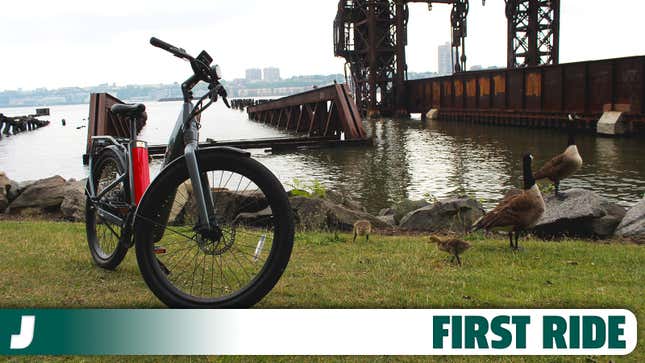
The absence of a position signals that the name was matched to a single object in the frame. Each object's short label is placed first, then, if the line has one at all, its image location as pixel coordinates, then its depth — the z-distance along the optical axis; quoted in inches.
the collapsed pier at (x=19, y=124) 2034.3
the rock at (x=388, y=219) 403.0
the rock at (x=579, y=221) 348.5
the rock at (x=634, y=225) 336.8
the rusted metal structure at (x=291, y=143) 956.6
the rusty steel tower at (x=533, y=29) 1841.8
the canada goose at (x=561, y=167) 389.7
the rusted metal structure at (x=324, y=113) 1017.3
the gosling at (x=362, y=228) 310.9
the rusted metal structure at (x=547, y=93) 1063.0
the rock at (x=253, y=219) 304.8
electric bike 177.5
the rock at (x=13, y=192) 467.5
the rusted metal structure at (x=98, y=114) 866.1
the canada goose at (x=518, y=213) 267.4
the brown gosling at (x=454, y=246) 249.9
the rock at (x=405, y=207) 420.5
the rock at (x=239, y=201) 306.1
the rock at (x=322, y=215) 367.9
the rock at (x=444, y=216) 371.6
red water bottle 224.4
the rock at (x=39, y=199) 444.8
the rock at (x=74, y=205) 415.5
